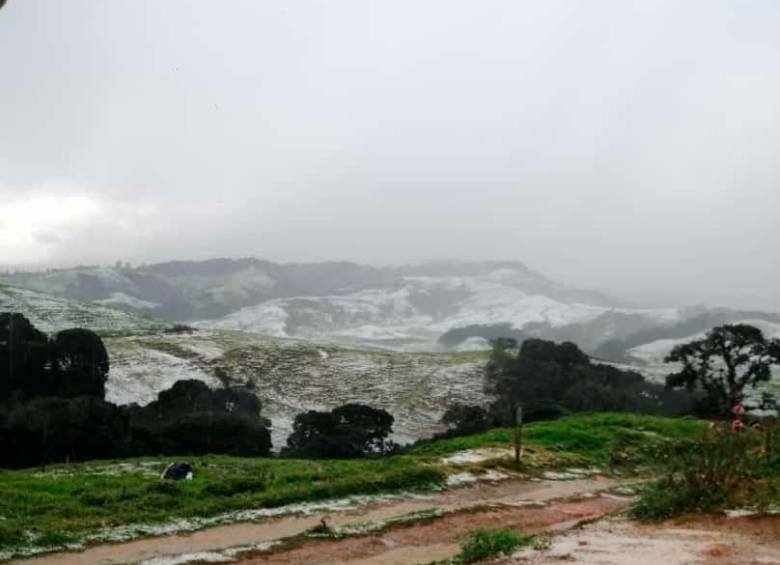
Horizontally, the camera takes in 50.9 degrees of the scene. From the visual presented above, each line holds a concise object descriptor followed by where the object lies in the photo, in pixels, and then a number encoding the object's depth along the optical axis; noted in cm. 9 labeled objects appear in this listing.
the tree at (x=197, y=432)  4306
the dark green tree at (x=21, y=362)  5819
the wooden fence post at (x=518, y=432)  2744
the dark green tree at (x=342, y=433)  4834
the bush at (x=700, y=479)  1477
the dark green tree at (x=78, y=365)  5900
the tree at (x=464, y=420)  5366
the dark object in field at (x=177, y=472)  2352
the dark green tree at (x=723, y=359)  5308
